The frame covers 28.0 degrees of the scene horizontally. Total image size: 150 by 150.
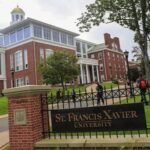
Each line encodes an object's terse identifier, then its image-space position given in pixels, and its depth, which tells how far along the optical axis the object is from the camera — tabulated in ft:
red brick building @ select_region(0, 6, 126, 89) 182.50
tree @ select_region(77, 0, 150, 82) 83.51
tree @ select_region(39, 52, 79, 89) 139.44
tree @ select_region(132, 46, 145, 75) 210.81
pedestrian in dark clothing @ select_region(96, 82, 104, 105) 27.71
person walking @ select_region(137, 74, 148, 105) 47.58
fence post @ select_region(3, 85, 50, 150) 26.43
